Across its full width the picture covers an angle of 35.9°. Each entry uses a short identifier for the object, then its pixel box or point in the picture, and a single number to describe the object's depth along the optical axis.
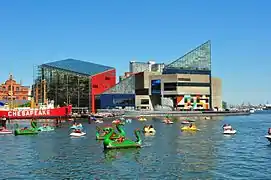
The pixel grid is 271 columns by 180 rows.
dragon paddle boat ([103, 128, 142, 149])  57.56
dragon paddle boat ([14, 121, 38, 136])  89.68
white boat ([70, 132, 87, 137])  83.47
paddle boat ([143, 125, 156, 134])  91.80
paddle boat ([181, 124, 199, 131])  97.88
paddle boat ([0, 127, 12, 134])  93.00
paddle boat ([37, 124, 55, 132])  100.99
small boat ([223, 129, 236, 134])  87.12
